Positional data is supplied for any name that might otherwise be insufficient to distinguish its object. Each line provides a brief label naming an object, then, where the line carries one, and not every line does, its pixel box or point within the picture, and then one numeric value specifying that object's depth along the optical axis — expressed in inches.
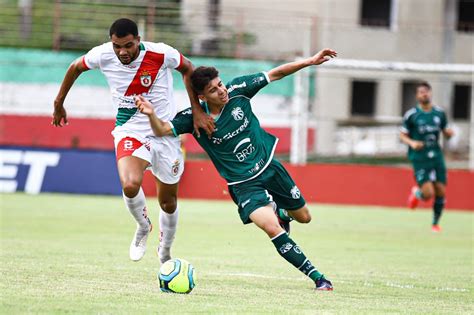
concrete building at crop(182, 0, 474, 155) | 2127.2
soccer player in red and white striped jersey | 745.6
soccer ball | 633.6
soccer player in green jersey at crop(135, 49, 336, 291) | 679.1
